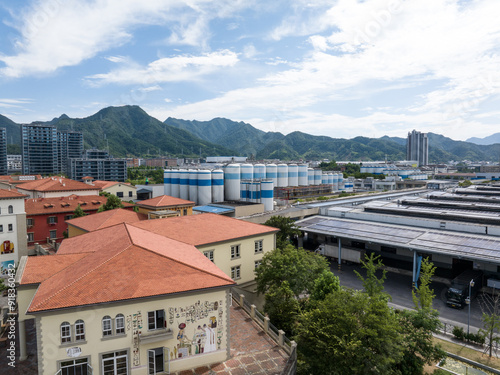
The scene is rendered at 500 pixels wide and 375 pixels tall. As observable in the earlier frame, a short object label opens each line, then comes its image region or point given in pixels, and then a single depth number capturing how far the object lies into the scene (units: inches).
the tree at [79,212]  2169.0
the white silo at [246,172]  3262.8
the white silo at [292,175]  3954.2
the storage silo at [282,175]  3846.0
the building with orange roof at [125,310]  696.4
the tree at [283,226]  1878.7
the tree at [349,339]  744.3
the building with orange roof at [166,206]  1869.1
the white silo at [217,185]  2883.9
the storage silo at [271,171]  3659.0
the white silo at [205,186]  2810.0
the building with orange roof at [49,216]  2129.7
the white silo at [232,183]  2947.8
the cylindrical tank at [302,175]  4087.1
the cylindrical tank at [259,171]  3457.2
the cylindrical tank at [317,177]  4421.8
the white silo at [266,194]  2748.5
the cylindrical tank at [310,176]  4327.5
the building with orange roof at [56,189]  2701.8
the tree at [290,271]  1167.6
